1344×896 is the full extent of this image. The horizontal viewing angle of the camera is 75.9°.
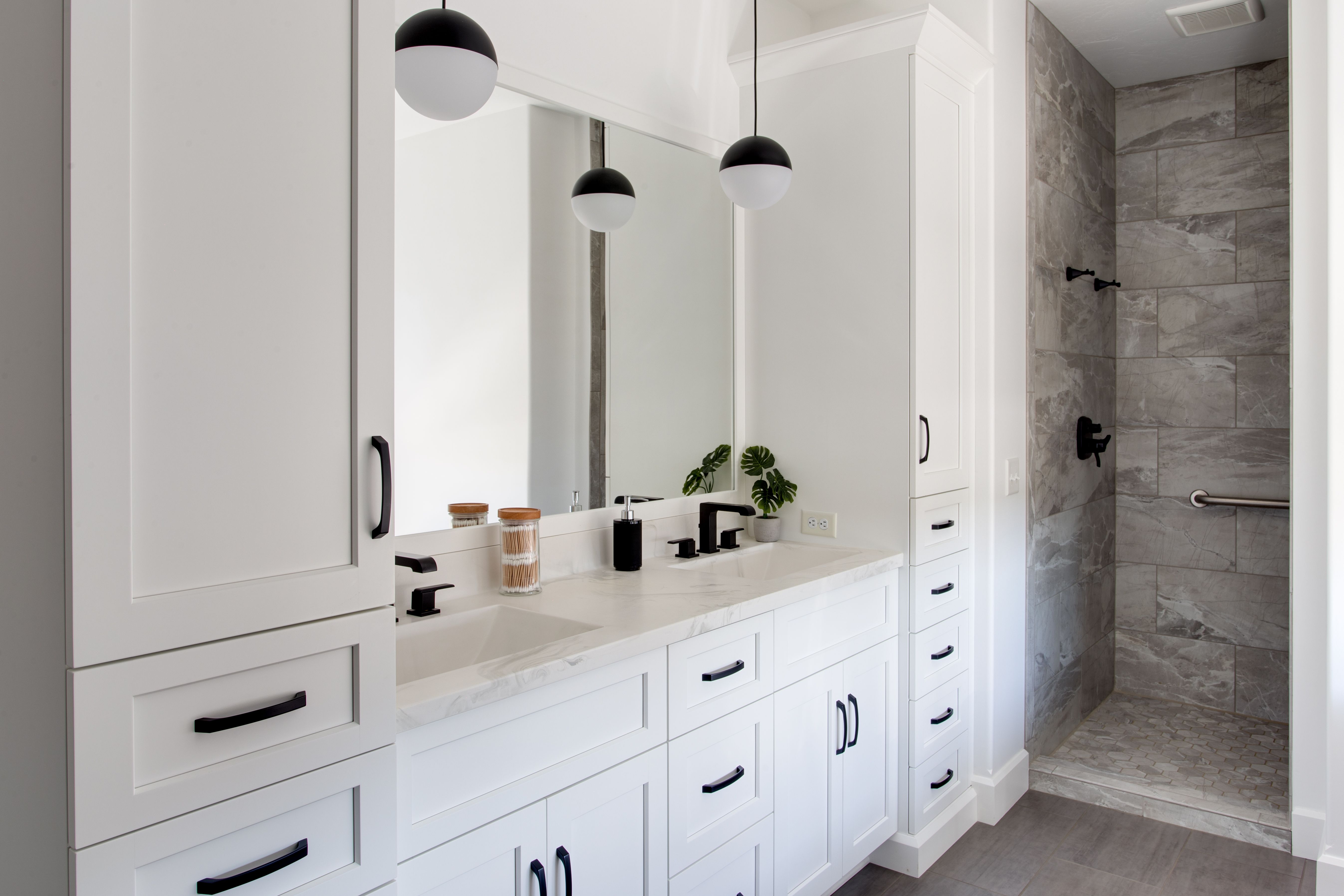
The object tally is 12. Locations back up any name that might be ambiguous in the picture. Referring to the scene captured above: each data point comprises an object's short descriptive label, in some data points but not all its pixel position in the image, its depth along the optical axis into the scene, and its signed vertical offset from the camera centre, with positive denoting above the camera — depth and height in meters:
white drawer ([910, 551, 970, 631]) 2.52 -0.44
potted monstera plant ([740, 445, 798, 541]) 2.71 -0.16
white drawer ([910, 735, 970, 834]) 2.54 -1.04
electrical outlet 2.65 -0.24
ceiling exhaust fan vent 3.00 +1.54
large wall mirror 1.87 +0.33
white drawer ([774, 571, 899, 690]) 2.04 -0.47
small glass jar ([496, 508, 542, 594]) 1.95 -0.23
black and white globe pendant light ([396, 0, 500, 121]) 1.52 +0.69
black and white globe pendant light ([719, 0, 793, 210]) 2.19 +0.70
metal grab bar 3.55 -0.24
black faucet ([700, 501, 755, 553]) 2.50 -0.22
